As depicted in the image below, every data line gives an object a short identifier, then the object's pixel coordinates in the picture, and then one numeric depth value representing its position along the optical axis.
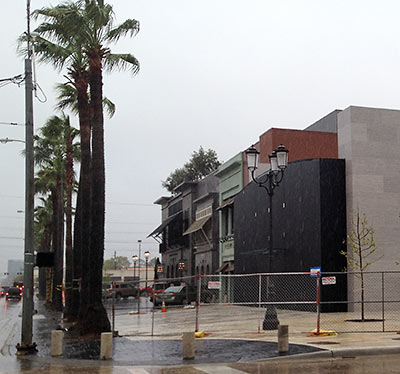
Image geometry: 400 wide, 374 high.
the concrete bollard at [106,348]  14.08
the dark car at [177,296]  36.56
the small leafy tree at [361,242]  29.52
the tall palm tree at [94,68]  19.70
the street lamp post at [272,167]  19.86
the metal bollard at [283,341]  14.03
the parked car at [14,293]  74.25
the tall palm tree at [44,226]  70.12
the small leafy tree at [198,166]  87.12
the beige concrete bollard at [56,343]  14.99
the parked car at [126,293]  58.25
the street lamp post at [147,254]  58.47
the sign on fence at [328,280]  18.00
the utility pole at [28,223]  15.92
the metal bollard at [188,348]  13.82
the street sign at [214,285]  19.75
